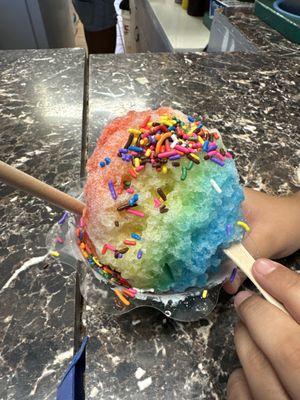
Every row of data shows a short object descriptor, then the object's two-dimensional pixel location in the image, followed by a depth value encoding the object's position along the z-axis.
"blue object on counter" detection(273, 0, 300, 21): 0.59
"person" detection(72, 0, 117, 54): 0.91
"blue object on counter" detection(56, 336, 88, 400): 0.14
